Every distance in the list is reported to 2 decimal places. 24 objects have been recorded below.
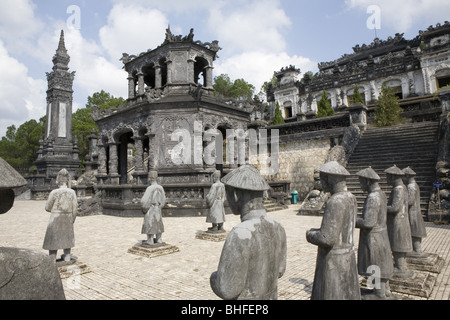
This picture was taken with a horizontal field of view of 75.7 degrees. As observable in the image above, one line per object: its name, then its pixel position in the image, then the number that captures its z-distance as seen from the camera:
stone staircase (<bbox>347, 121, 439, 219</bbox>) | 12.12
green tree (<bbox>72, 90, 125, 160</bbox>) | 44.75
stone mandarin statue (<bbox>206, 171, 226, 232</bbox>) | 9.16
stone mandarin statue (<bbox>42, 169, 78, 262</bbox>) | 5.80
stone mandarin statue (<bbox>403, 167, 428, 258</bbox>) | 5.68
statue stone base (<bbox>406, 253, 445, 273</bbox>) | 5.36
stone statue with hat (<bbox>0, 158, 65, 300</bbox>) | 1.59
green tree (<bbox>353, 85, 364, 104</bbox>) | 26.58
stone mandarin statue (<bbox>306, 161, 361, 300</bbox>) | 2.98
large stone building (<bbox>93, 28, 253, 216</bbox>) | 14.77
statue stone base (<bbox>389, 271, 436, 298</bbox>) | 4.45
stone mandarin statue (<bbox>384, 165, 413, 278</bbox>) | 4.84
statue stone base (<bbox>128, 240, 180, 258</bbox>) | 7.07
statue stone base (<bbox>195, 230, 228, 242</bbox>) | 8.67
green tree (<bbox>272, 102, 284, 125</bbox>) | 28.16
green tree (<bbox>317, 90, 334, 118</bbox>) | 27.27
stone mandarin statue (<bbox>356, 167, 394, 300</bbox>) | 4.00
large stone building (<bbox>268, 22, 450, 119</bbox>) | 29.48
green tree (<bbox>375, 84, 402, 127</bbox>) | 17.69
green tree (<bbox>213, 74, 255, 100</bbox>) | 51.94
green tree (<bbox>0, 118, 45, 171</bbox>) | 48.41
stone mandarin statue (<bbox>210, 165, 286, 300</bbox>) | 2.15
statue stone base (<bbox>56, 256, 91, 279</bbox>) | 5.78
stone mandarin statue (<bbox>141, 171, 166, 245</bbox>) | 7.48
